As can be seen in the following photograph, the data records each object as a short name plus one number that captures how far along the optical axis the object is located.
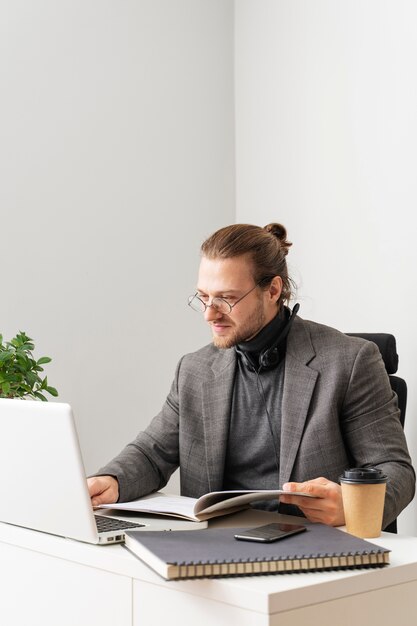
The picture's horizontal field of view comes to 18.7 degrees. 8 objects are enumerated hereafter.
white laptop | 2.00
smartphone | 1.91
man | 2.46
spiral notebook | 1.79
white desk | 1.75
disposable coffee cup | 2.01
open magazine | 2.05
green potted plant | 2.93
